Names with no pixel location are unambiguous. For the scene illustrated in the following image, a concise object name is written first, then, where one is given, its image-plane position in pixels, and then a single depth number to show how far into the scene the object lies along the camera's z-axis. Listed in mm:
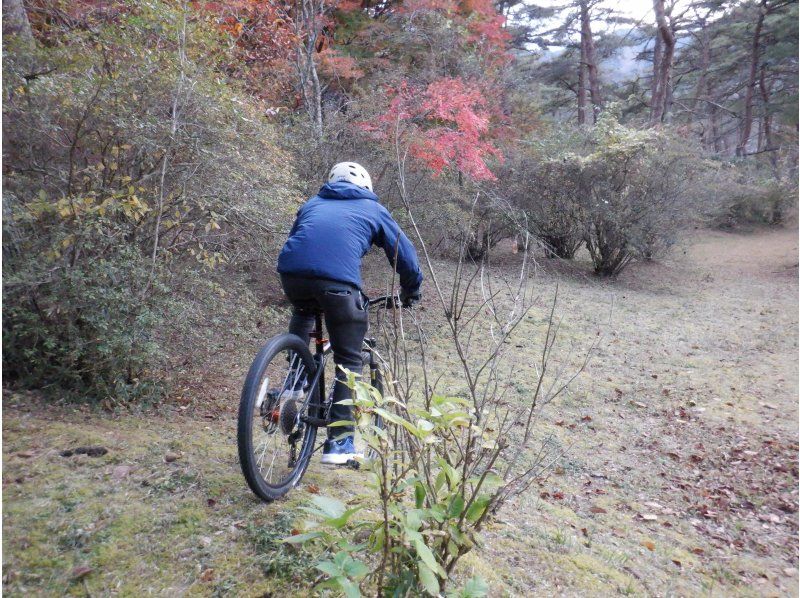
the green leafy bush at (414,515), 1477
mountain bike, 2307
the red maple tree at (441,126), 7723
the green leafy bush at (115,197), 3174
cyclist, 2760
